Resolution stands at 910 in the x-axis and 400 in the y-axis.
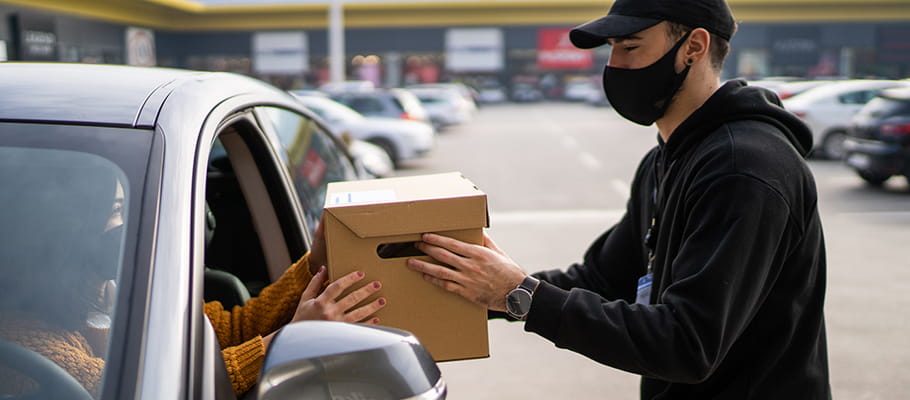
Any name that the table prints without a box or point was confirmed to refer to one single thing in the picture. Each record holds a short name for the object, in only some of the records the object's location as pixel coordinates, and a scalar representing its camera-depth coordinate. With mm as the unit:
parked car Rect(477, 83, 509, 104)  49312
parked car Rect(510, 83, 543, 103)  50197
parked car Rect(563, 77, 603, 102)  49938
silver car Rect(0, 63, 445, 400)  1333
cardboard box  1714
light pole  24422
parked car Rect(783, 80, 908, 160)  15914
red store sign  43406
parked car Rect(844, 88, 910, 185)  11164
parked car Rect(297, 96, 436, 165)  15359
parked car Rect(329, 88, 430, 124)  17750
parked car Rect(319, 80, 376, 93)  22625
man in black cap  1657
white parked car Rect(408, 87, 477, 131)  27156
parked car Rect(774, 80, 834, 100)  18962
